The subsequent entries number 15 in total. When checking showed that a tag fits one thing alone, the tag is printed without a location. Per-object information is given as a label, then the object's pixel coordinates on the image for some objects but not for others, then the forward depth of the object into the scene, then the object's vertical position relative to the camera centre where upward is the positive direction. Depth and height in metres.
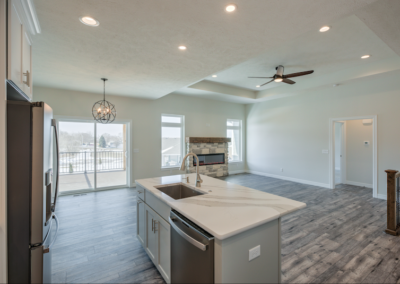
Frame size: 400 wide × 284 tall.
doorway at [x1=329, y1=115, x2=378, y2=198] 5.53 -0.38
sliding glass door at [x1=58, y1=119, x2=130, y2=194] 5.12 -0.35
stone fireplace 6.62 -0.43
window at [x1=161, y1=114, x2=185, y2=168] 6.42 +0.11
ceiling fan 4.36 +1.48
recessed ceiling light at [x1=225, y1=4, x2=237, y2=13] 1.77 +1.24
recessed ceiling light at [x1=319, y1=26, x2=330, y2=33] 2.81 +1.66
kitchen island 1.24 -0.62
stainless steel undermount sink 2.36 -0.60
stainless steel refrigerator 1.34 -0.34
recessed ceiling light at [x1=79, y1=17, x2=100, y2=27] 2.01 +1.27
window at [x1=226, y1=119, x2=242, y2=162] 7.96 +0.18
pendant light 4.54 +0.79
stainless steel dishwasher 1.26 -0.78
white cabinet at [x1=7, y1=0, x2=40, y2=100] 1.32 +0.81
